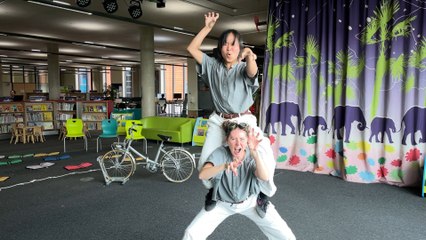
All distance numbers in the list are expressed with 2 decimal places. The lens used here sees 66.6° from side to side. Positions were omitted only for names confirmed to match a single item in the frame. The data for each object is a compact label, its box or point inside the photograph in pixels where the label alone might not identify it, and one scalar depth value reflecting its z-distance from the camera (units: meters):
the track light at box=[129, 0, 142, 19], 7.80
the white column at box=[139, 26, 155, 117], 11.34
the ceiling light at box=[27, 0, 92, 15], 7.44
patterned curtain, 4.67
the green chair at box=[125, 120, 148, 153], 6.77
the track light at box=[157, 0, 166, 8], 7.48
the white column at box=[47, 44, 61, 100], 14.59
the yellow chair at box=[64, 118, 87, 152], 8.25
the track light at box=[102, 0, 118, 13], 7.23
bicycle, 5.10
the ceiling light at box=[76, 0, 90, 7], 6.83
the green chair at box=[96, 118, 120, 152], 7.67
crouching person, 1.93
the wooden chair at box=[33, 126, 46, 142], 9.89
